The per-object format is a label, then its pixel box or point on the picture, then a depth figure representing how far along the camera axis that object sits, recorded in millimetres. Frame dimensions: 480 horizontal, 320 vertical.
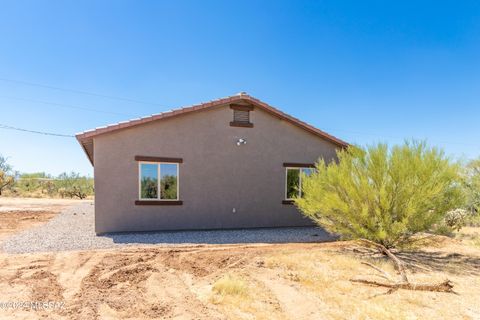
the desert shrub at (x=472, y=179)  8766
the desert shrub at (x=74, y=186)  30734
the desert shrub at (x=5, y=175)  29603
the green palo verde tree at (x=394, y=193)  6875
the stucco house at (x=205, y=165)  10219
